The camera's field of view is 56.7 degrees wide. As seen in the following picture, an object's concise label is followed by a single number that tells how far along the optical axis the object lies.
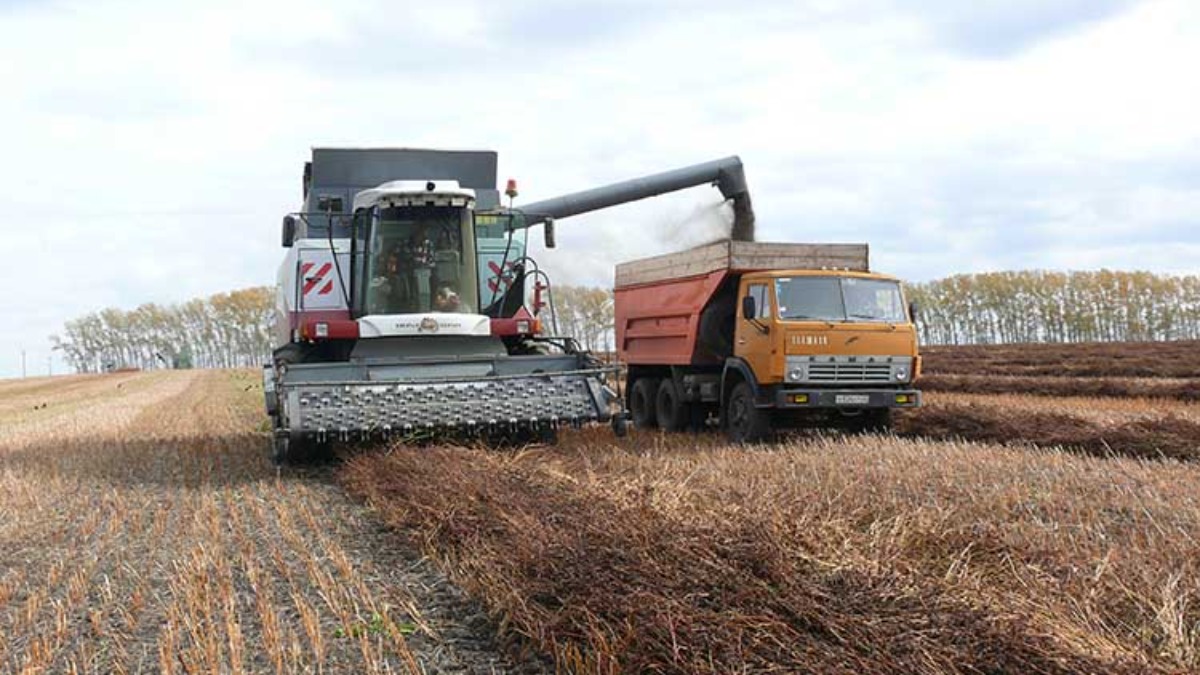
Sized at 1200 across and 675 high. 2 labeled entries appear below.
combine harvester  10.78
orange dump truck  12.44
